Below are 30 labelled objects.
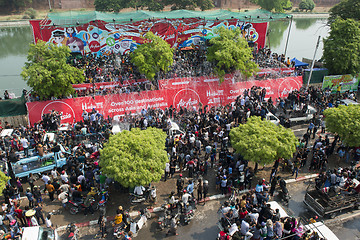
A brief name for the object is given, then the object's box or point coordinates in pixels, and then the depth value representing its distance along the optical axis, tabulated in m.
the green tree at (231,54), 25.70
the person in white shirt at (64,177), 14.24
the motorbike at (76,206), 13.50
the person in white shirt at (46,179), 14.21
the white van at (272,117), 20.23
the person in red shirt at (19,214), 12.52
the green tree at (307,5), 88.31
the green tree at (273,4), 71.81
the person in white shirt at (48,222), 12.17
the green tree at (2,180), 12.64
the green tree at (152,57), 24.91
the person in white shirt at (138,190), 13.75
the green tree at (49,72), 20.89
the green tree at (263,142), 14.47
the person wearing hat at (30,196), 13.12
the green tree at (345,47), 27.19
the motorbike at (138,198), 13.91
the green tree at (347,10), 32.19
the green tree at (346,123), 16.66
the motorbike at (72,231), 11.67
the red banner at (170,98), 21.36
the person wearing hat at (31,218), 11.88
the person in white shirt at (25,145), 16.25
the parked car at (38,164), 15.34
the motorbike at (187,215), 13.13
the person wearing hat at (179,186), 14.05
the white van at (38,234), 10.85
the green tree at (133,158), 12.84
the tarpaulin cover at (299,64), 31.49
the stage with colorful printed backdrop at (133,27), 28.61
